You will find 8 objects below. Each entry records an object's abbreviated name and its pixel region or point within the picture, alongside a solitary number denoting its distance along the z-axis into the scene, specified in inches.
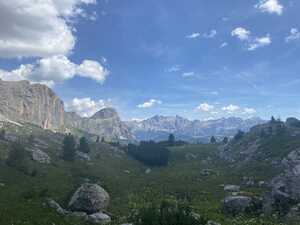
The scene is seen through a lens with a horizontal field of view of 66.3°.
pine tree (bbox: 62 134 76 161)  3590.4
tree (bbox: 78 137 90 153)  4210.7
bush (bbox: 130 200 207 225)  962.5
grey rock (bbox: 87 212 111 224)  1446.5
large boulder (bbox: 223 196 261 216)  1561.1
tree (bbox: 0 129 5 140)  4536.9
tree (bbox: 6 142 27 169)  2797.2
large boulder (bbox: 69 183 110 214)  1599.9
